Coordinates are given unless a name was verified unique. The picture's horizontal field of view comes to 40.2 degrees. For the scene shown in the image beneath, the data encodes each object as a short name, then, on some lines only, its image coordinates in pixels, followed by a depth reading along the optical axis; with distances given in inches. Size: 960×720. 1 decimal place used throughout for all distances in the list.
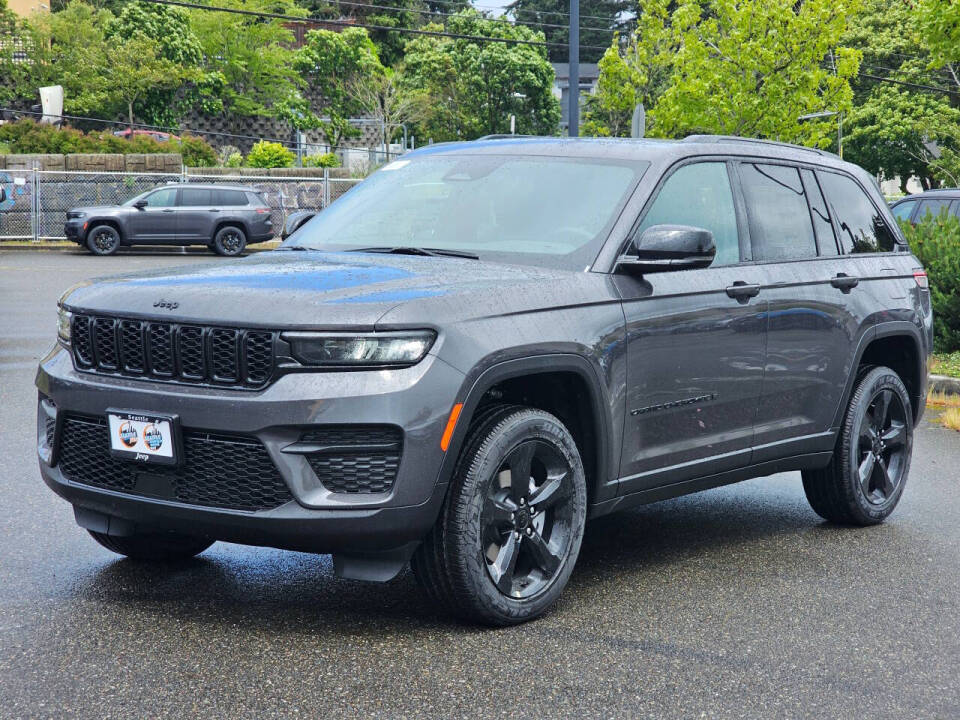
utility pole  1019.9
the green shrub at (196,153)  1533.0
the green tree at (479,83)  2566.4
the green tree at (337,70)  2336.4
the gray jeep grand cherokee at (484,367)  168.9
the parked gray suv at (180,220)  1169.4
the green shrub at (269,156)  1622.8
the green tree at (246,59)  2140.7
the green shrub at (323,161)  1751.0
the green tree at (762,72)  1315.2
